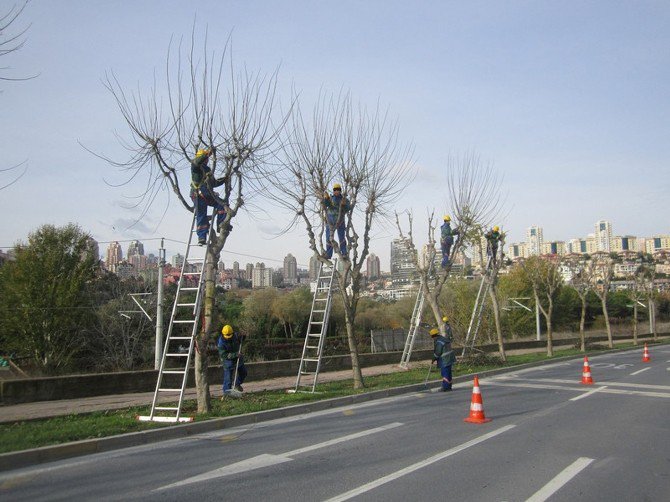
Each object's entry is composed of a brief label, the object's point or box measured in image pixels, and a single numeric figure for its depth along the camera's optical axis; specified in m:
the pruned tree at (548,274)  29.72
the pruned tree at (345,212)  15.82
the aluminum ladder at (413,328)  20.70
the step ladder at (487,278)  23.53
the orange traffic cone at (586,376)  16.50
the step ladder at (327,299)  14.52
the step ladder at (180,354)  10.44
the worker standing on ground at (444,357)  15.06
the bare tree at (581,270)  36.34
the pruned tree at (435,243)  20.77
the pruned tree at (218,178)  11.30
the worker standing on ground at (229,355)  14.02
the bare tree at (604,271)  37.05
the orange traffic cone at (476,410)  10.49
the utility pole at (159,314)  22.25
